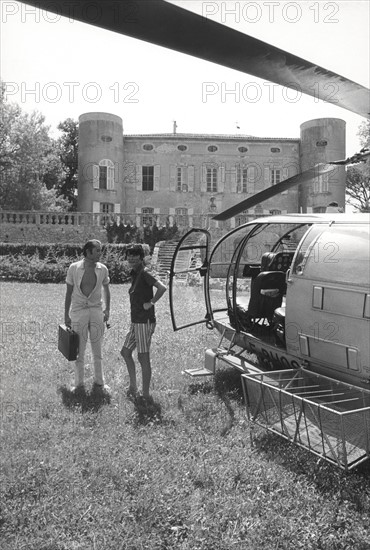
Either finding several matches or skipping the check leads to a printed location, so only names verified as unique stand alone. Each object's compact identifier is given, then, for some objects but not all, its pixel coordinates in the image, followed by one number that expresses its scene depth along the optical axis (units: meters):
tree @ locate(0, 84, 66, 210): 35.69
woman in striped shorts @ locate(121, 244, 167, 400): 6.13
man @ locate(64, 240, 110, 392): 6.49
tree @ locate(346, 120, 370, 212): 50.79
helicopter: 1.63
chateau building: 35.16
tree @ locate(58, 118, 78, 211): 46.41
